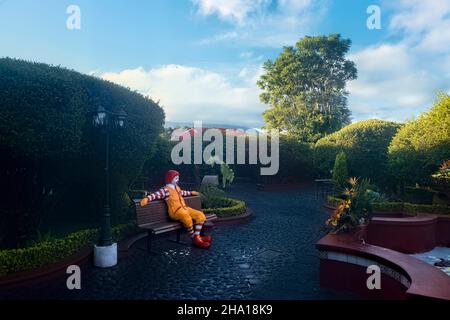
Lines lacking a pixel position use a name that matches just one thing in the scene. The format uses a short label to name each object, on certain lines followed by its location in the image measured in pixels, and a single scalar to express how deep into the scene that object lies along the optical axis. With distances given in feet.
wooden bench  21.43
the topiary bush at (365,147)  50.39
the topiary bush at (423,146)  30.35
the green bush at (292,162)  67.41
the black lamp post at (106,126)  18.97
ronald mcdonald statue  23.06
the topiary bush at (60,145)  16.71
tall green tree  96.75
